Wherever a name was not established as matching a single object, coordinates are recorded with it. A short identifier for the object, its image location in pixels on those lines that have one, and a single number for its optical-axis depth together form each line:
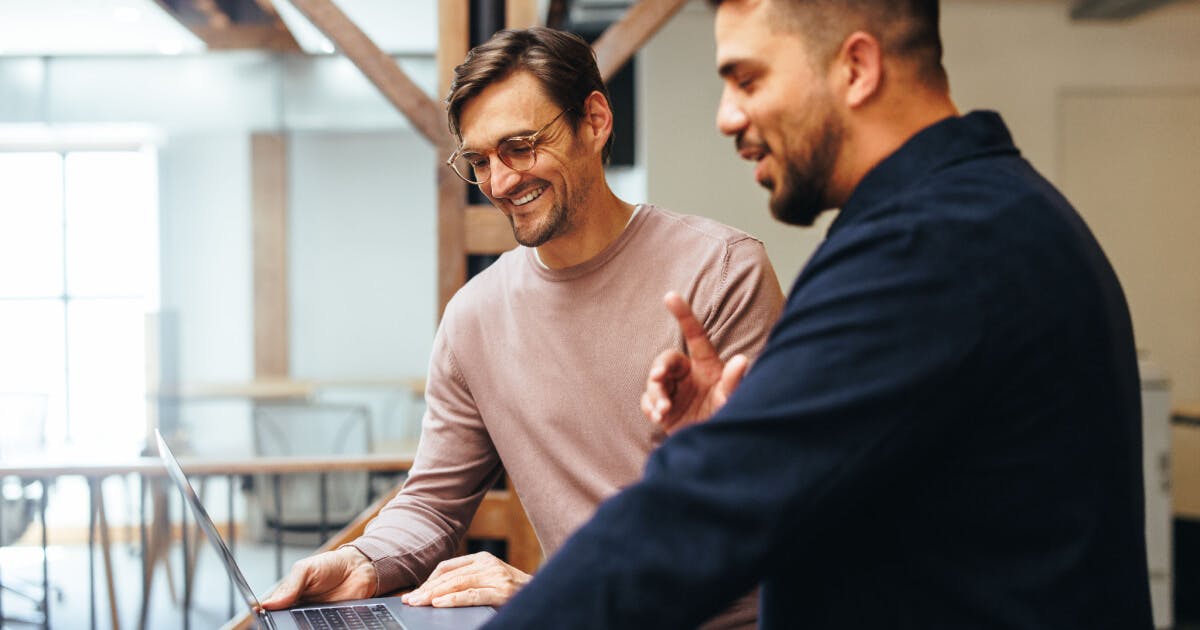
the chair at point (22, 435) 5.53
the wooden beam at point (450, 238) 2.95
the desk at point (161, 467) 3.37
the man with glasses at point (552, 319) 1.49
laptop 1.18
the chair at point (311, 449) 5.69
